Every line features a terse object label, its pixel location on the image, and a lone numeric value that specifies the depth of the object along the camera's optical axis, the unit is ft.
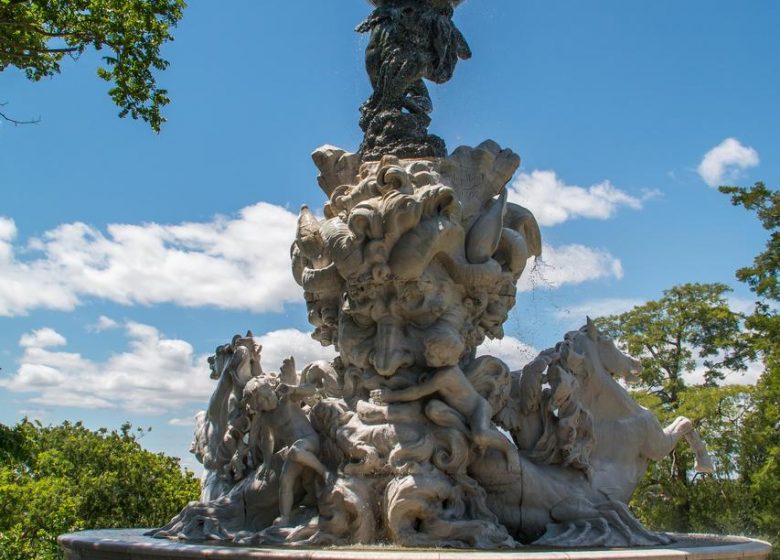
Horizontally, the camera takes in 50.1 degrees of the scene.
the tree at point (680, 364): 75.82
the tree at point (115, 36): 34.81
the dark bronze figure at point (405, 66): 33.32
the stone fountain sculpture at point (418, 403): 25.48
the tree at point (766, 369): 65.16
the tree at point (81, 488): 62.85
